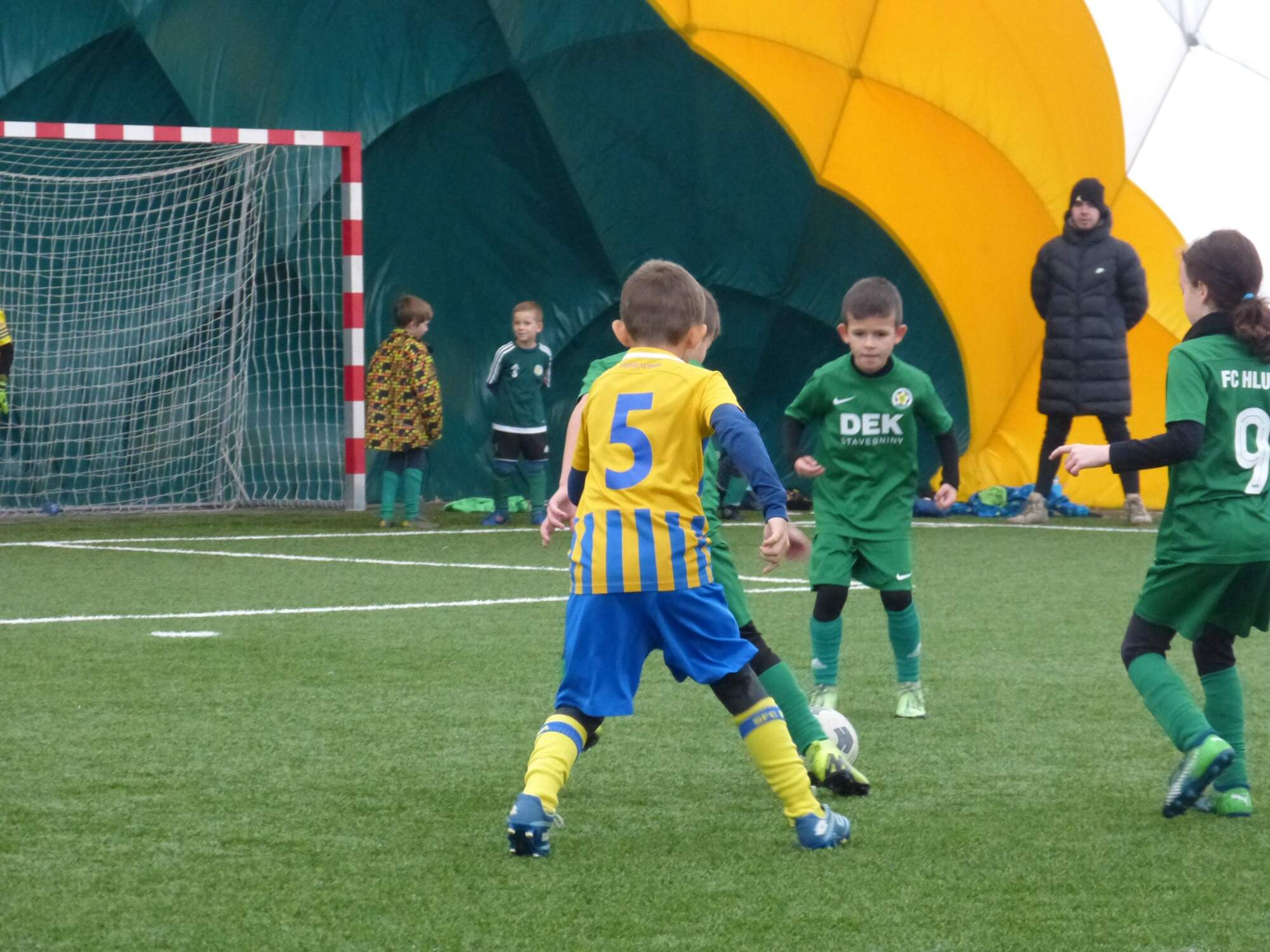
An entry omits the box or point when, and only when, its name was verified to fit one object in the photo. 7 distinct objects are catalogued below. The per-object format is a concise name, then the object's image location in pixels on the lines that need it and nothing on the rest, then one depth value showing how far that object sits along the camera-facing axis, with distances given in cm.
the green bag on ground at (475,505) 2794
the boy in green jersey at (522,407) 2609
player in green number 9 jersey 856
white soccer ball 988
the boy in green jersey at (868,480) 1185
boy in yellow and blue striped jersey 810
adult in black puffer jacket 2562
